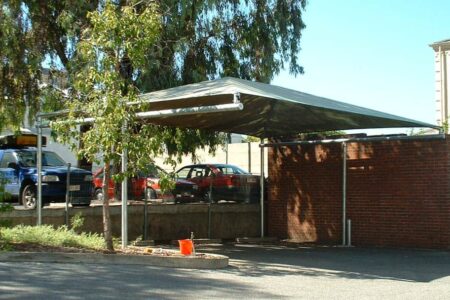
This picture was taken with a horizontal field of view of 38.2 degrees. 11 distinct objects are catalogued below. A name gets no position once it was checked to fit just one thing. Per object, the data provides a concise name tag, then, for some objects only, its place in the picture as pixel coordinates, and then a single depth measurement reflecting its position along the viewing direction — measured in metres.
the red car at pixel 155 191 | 18.16
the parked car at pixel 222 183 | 20.17
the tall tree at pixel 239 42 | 19.05
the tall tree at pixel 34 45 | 18.32
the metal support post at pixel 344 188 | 19.09
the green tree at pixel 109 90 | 12.17
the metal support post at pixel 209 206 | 19.59
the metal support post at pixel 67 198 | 16.42
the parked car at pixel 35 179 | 17.39
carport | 12.98
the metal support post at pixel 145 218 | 17.92
